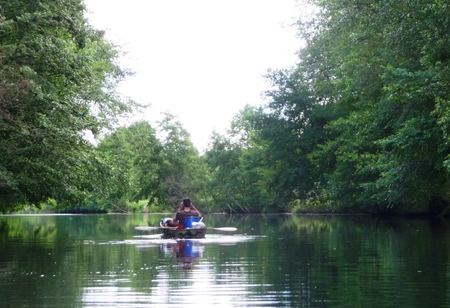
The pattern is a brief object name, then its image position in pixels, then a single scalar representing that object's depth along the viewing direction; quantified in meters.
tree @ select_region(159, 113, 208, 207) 93.94
